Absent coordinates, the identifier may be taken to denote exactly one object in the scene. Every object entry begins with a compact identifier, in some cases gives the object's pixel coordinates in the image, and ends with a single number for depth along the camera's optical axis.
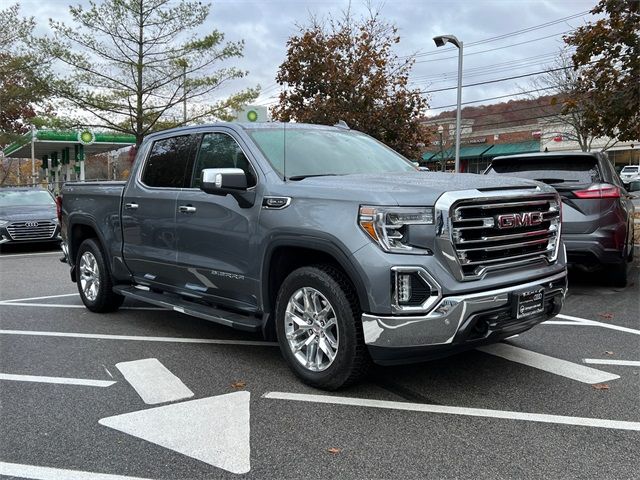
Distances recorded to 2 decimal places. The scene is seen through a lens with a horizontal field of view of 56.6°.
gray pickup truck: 3.61
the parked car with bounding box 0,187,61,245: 12.94
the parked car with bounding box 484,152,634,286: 6.86
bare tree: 10.37
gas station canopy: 26.73
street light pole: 17.78
